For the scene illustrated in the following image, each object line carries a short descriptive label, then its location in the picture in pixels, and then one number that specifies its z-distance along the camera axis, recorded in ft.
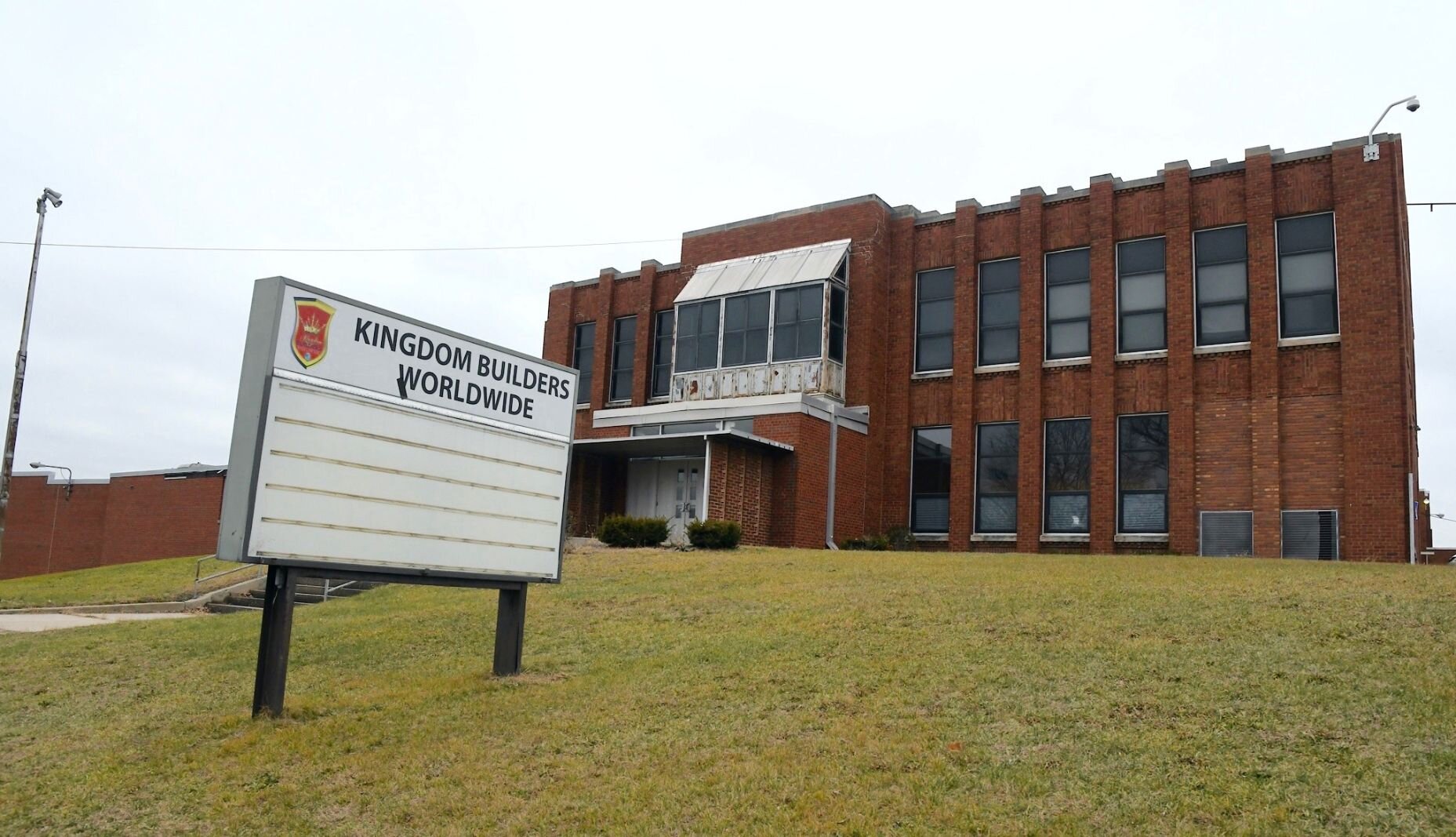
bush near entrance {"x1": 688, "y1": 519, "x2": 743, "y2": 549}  74.95
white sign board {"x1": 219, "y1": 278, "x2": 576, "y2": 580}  32.40
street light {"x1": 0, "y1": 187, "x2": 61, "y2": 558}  99.04
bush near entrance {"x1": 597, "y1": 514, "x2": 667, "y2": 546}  77.61
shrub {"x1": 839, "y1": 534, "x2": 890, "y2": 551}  88.17
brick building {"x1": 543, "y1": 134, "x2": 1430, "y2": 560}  76.28
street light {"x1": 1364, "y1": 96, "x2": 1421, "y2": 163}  76.74
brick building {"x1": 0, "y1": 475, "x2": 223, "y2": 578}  139.95
